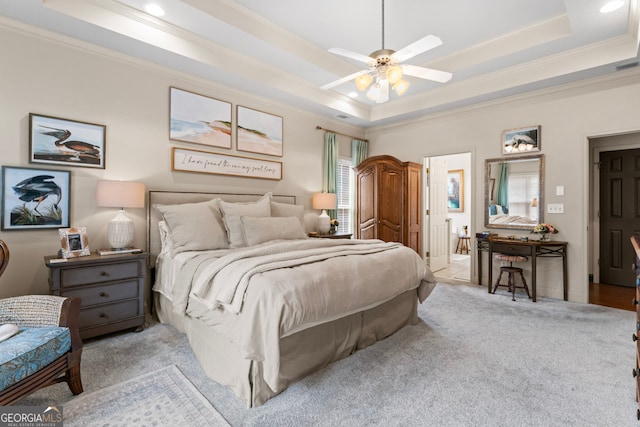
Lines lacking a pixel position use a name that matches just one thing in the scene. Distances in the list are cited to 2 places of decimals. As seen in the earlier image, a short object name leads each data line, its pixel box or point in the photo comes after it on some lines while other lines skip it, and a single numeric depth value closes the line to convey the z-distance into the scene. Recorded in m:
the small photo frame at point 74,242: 2.67
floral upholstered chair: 1.52
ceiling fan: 2.59
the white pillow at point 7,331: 1.66
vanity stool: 4.06
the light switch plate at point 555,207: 4.09
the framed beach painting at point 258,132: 4.25
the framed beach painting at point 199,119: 3.65
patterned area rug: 1.69
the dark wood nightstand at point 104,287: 2.52
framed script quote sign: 3.71
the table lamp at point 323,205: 4.97
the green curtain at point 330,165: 5.36
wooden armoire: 5.07
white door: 5.54
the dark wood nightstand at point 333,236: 4.78
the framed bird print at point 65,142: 2.78
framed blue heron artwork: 2.66
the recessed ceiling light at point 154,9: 2.75
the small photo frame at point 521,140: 4.25
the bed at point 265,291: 1.83
